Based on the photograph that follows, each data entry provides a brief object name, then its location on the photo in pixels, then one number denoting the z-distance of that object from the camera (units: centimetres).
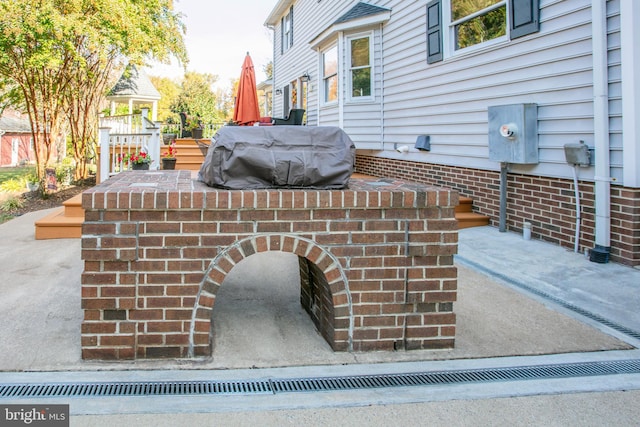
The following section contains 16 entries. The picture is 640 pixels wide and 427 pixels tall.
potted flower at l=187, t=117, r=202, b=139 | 1689
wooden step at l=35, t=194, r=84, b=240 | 717
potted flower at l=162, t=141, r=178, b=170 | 1187
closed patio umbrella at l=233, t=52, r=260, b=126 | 1068
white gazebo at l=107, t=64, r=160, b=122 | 1761
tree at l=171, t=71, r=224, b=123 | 1934
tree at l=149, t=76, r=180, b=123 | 4651
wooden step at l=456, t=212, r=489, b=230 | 731
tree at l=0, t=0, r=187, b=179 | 1022
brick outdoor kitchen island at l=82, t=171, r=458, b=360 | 301
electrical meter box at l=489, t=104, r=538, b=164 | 632
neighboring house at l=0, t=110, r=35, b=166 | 4028
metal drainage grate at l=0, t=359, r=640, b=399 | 275
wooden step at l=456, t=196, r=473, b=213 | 782
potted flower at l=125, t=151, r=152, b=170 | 1020
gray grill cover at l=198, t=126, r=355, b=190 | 324
